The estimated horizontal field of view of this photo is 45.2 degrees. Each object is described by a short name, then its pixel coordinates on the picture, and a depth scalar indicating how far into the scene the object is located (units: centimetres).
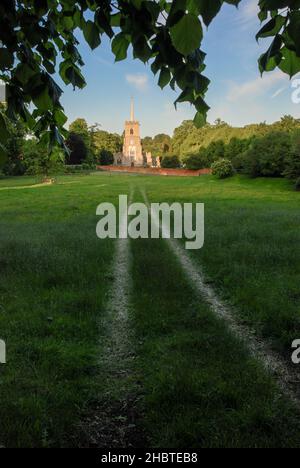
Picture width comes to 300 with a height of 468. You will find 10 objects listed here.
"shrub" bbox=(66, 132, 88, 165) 10003
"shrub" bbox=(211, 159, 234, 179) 5394
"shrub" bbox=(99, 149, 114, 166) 12125
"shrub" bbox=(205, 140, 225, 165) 7244
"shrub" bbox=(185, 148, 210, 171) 7556
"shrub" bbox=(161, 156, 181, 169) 9556
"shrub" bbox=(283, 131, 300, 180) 3650
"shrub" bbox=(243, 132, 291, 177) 4300
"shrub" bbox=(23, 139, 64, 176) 5602
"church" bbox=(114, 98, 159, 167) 13312
